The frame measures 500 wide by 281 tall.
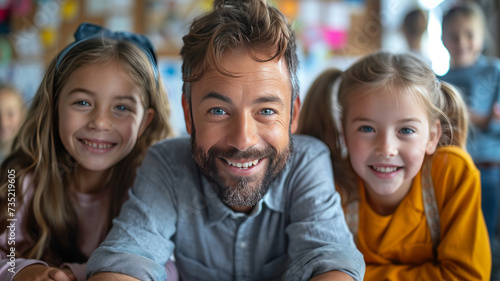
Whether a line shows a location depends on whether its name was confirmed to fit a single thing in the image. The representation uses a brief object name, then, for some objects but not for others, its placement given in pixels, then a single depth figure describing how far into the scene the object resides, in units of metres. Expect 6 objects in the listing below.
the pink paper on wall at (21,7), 3.46
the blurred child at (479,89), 1.68
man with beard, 0.84
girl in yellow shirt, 0.96
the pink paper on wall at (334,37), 3.28
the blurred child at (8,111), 2.54
